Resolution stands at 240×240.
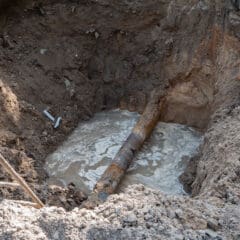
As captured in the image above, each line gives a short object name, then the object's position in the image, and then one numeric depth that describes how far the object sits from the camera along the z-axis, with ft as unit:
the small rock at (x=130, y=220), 15.69
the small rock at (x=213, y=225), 15.67
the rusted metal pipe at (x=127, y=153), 22.67
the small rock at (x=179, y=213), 15.98
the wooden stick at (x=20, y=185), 16.93
